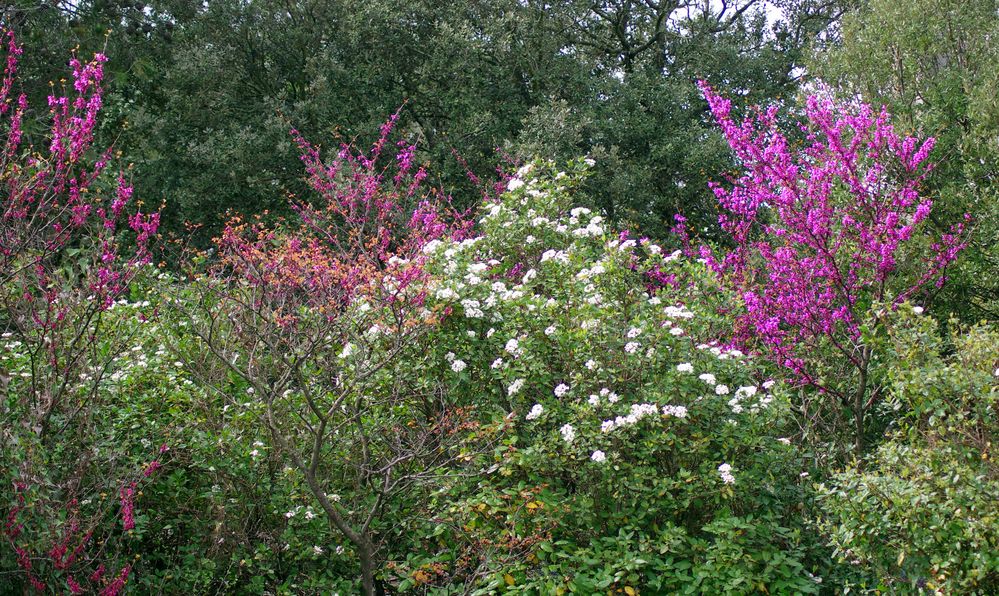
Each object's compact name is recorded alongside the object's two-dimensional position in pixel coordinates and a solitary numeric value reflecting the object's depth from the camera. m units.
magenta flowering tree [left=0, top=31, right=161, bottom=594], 4.15
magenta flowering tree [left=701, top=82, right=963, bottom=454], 6.38
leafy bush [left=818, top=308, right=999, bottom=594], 3.96
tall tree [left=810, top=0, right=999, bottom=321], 7.58
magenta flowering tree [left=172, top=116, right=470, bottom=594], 4.91
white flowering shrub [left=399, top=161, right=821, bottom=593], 4.68
